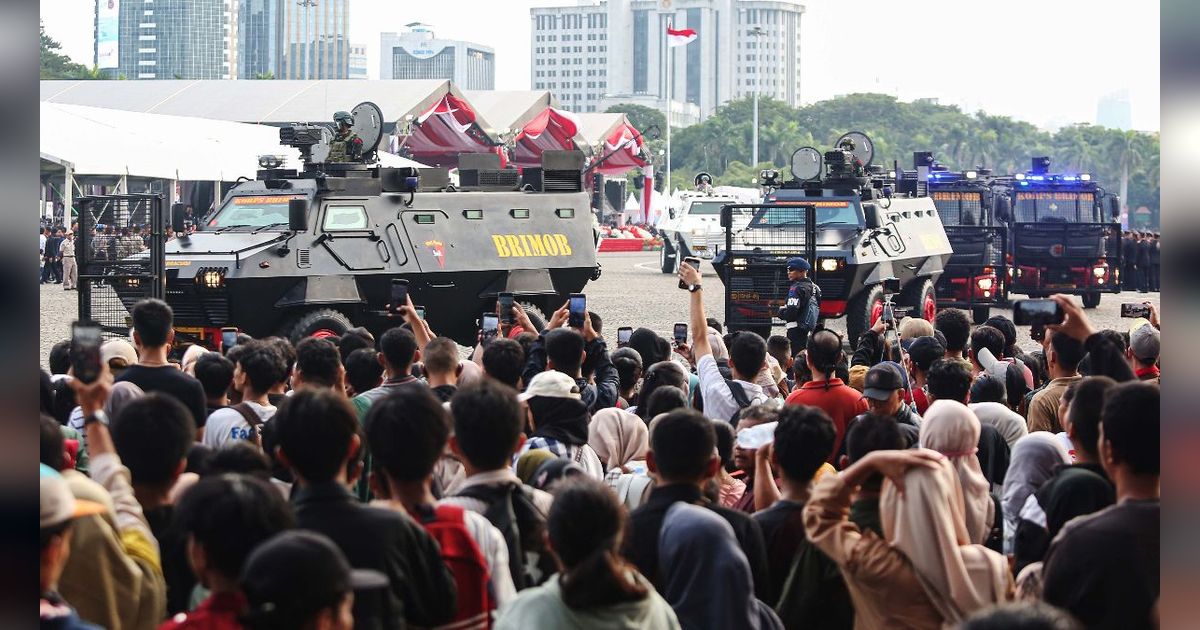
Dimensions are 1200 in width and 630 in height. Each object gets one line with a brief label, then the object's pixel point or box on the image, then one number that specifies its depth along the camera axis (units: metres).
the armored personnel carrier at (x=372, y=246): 15.59
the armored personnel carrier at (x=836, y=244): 18.61
